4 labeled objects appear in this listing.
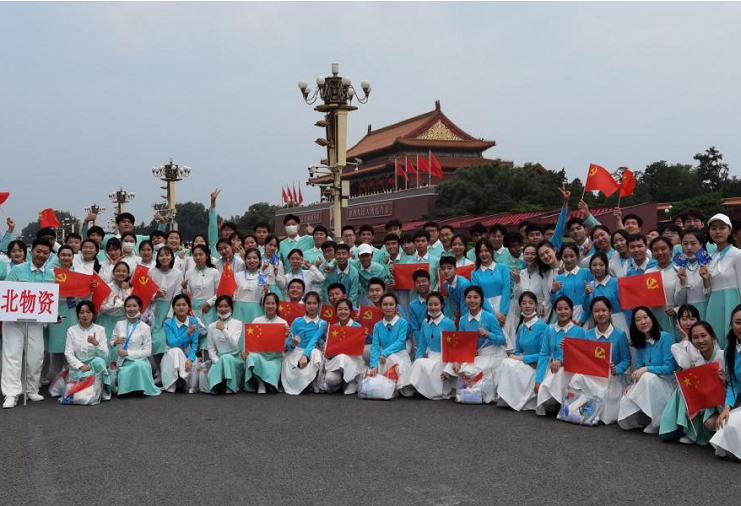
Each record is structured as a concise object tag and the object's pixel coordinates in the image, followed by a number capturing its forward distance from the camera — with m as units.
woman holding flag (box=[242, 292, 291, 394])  6.99
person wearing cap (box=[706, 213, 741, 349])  5.48
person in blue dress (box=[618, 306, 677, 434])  5.25
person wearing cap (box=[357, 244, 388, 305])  7.90
